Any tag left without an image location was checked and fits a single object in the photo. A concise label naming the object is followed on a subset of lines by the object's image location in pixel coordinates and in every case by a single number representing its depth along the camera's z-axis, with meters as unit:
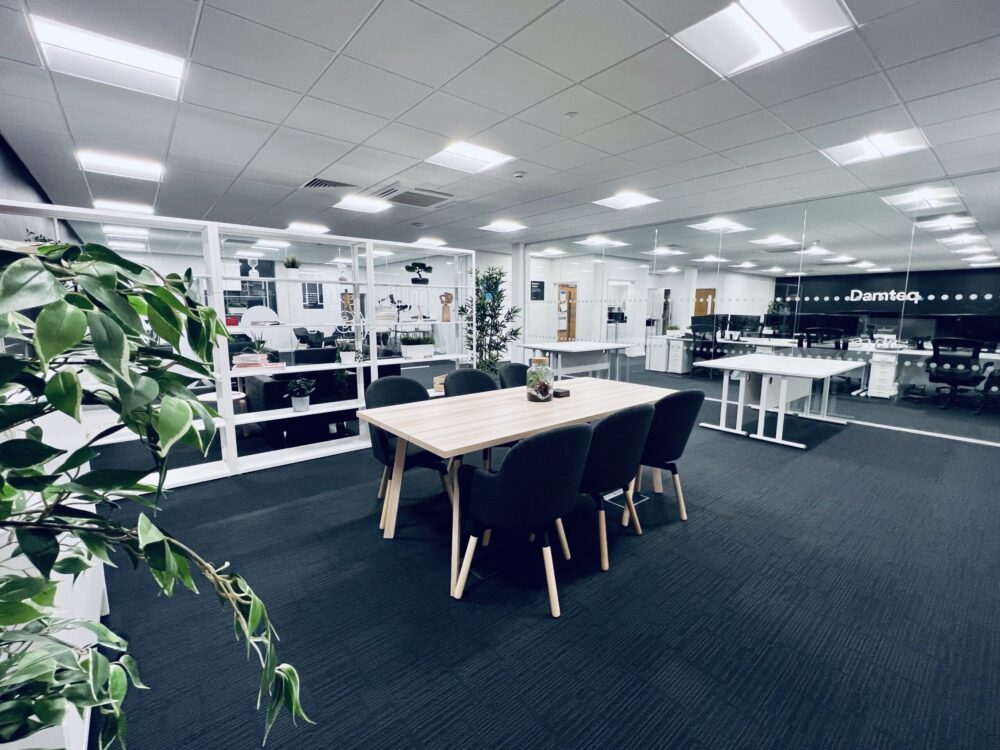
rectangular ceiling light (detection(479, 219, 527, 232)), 7.67
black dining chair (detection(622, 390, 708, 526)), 2.57
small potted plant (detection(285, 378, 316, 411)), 4.03
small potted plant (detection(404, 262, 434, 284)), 4.89
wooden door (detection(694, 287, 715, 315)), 7.47
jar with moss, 2.94
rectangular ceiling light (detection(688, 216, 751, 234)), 6.97
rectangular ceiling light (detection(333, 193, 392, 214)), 6.07
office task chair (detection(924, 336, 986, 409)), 5.53
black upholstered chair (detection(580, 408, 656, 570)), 2.18
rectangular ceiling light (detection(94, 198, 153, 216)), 6.20
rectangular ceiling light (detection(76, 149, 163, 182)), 4.39
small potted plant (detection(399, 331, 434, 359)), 4.74
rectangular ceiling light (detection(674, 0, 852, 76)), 2.31
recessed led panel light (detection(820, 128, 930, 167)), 3.73
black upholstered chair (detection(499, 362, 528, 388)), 3.85
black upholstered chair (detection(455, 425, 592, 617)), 1.84
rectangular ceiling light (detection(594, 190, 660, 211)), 5.78
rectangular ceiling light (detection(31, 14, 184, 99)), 2.55
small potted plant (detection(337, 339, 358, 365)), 4.34
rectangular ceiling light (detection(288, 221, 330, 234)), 7.93
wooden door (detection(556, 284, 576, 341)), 10.79
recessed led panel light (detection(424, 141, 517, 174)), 4.27
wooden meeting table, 2.15
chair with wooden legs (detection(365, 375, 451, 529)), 2.73
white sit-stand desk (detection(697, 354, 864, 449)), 4.42
